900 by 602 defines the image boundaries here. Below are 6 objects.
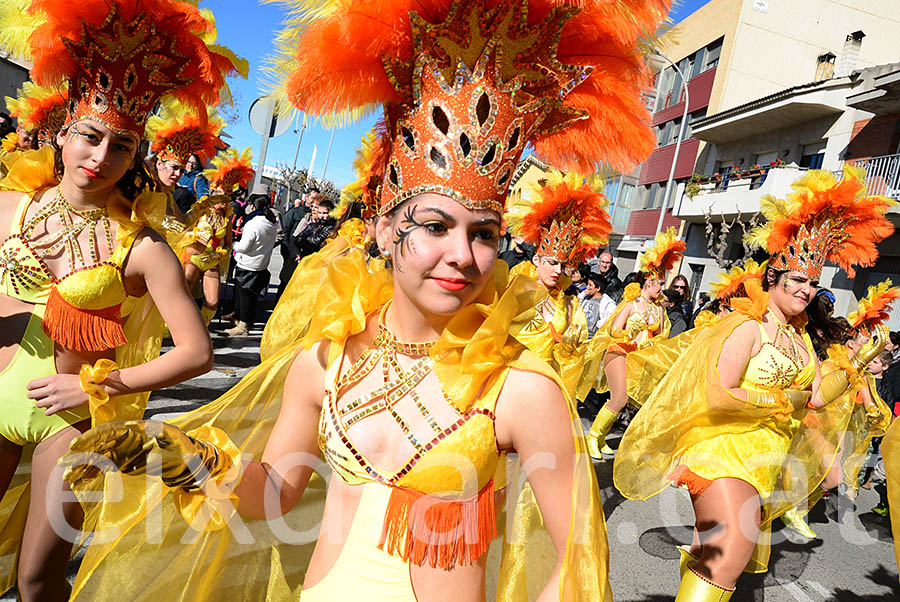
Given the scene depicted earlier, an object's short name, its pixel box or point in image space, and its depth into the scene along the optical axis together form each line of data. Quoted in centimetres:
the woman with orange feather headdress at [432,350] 149
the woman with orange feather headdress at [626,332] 641
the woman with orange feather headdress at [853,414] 420
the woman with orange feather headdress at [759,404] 309
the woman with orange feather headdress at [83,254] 208
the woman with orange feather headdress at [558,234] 472
